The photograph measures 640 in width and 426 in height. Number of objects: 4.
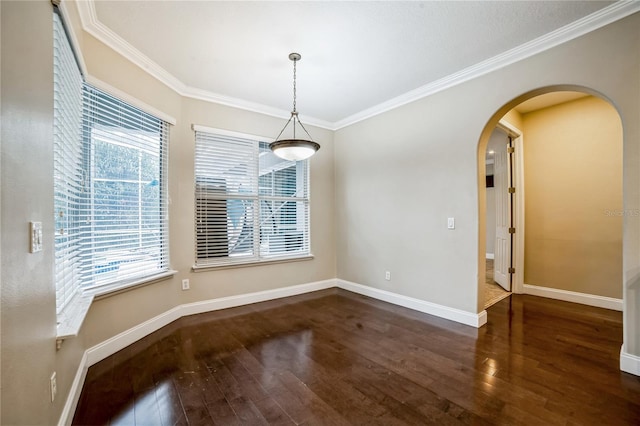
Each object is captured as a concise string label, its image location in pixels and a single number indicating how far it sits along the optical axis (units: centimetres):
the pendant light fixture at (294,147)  272
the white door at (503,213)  446
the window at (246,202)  364
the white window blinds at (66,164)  169
